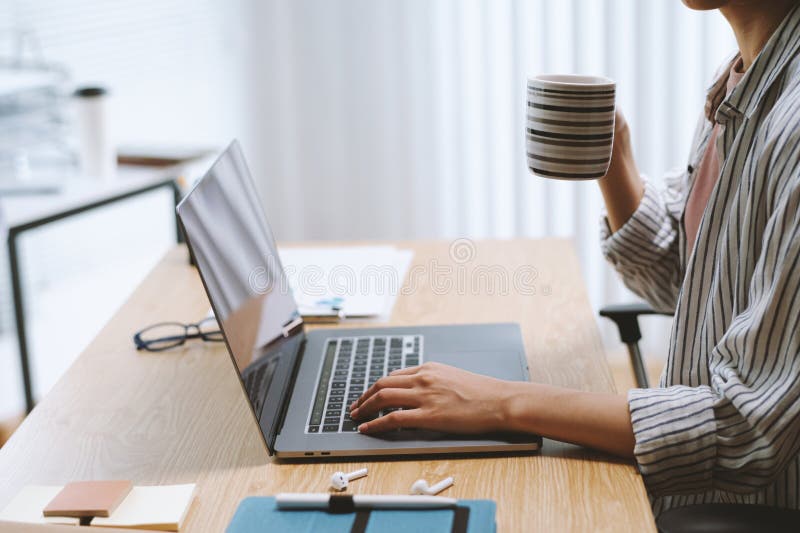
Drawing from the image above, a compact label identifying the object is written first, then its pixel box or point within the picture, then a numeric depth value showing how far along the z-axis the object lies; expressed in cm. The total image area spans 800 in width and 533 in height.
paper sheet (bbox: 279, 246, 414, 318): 132
